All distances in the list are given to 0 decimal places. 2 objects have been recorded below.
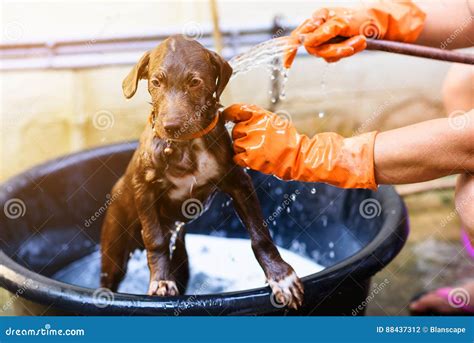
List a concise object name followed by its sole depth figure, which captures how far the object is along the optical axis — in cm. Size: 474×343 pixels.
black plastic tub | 161
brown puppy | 136
